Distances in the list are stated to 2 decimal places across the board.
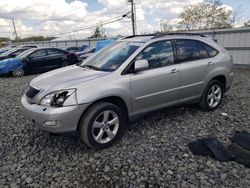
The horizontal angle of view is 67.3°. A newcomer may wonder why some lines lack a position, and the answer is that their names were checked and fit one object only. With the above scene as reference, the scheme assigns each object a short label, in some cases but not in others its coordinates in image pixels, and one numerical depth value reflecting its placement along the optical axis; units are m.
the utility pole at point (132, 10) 25.01
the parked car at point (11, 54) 11.03
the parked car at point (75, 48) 15.63
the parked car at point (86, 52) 11.10
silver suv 2.65
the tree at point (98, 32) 37.25
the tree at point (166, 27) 24.57
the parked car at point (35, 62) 9.12
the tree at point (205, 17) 21.56
